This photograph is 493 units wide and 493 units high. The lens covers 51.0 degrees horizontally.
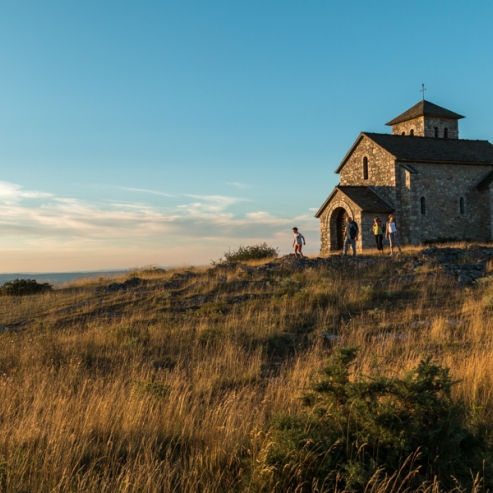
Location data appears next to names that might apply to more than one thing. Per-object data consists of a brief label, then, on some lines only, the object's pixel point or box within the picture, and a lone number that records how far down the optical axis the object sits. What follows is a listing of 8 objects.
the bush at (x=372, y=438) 4.15
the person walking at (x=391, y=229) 21.33
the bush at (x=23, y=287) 22.31
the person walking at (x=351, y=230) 22.24
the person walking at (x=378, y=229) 22.52
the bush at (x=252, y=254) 30.92
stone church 31.33
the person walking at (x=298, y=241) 23.30
